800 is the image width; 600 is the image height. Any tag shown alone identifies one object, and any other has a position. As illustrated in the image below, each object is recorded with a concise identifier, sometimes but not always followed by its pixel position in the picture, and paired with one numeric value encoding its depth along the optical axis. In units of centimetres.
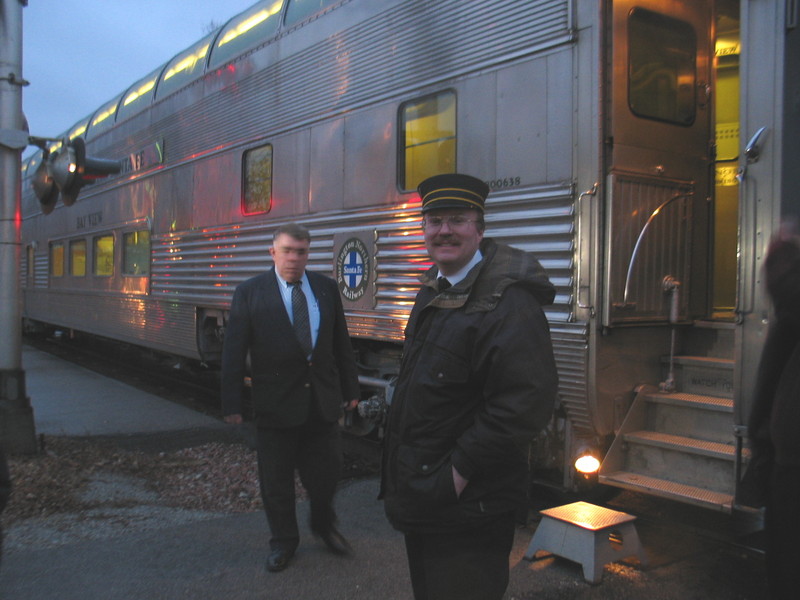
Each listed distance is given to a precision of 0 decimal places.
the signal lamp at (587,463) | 407
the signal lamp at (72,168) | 568
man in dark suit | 367
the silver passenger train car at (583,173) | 365
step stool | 350
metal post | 555
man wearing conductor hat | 201
